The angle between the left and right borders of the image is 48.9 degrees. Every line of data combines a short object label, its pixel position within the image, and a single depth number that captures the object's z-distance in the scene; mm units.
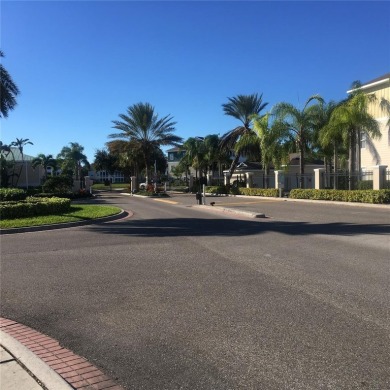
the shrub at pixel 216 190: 44969
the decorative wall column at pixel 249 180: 44125
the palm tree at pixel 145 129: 47188
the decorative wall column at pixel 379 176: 25859
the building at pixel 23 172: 62219
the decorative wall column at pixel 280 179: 34625
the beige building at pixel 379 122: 30297
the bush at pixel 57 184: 39969
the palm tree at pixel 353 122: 28047
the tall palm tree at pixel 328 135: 29188
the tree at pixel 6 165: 56406
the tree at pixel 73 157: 89438
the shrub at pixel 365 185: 28072
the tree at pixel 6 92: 19234
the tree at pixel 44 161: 65625
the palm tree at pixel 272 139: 33844
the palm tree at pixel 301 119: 33094
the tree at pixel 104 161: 103062
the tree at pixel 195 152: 55281
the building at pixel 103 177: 134375
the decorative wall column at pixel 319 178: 31688
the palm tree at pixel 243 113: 42219
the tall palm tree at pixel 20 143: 66188
